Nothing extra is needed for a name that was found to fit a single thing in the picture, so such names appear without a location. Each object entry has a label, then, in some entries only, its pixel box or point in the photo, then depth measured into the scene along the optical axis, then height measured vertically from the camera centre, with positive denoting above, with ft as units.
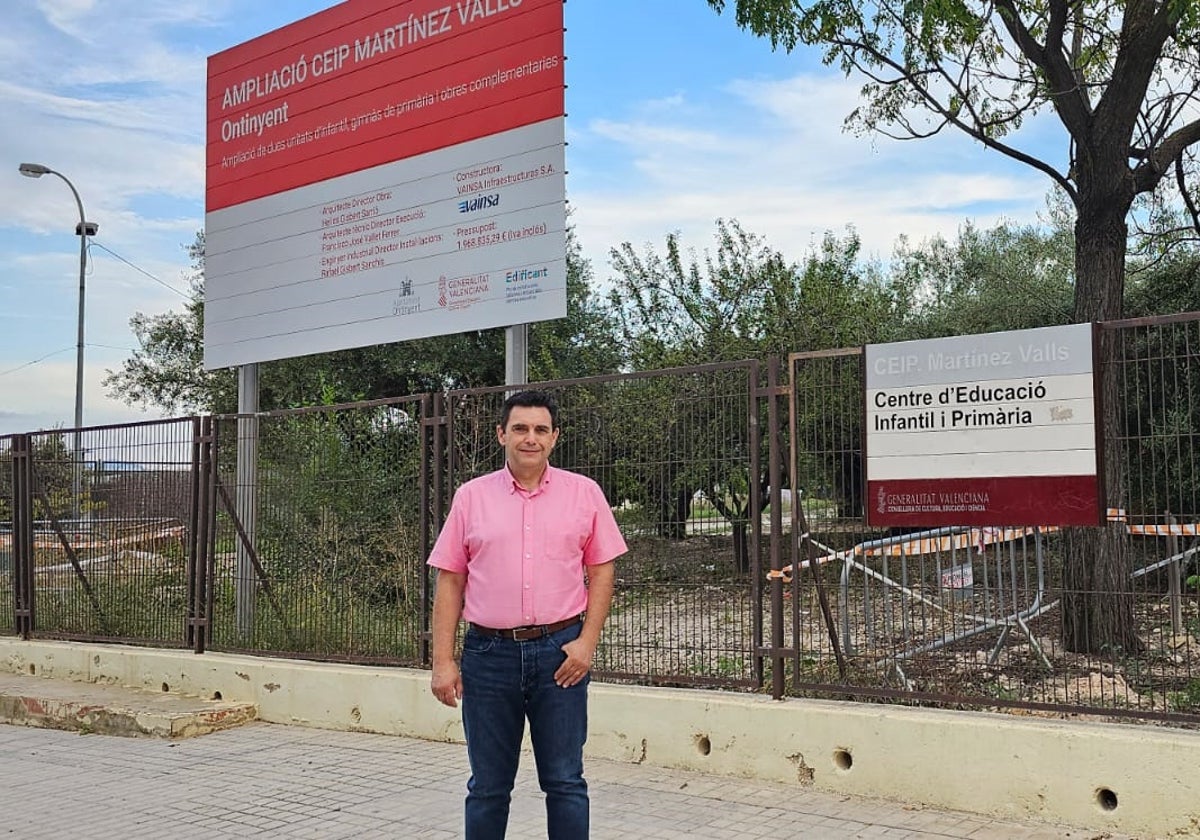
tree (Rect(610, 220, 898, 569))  59.06 +9.30
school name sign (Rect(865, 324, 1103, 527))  20.03 +0.92
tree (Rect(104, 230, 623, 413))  77.36 +8.28
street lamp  94.53 +19.40
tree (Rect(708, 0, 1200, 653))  34.86 +13.71
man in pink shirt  14.11 -1.62
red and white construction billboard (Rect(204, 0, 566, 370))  31.78 +9.37
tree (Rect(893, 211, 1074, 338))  62.49 +12.95
